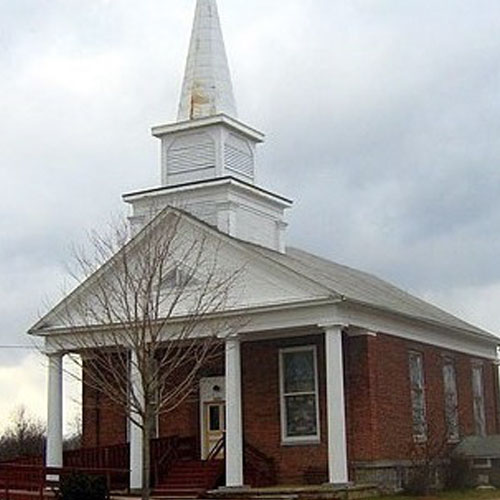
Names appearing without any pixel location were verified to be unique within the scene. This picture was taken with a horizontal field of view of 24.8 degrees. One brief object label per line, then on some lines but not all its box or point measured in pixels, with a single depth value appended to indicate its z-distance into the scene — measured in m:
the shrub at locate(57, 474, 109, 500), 26.22
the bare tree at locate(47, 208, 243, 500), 27.97
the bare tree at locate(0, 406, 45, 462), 60.75
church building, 30.28
